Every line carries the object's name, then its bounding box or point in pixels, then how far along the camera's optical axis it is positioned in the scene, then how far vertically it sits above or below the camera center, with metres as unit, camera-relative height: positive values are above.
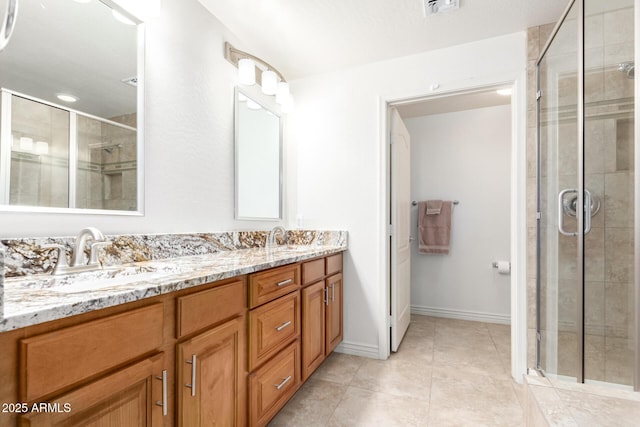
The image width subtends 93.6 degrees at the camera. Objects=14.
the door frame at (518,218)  1.98 -0.03
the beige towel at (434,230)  3.22 -0.18
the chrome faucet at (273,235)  2.29 -0.17
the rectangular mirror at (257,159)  2.08 +0.41
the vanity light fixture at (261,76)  1.93 +0.95
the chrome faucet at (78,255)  1.04 -0.15
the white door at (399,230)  2.39 -0.14
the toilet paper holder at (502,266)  3.01 -0.54
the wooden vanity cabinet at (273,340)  1.26 -0.59
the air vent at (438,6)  1.72 +1.21
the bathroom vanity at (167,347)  0.60 -0.37
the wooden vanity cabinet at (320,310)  1.72 -0.63
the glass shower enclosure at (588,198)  1.42 +0.08
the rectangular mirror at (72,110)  1.02 +0.40
